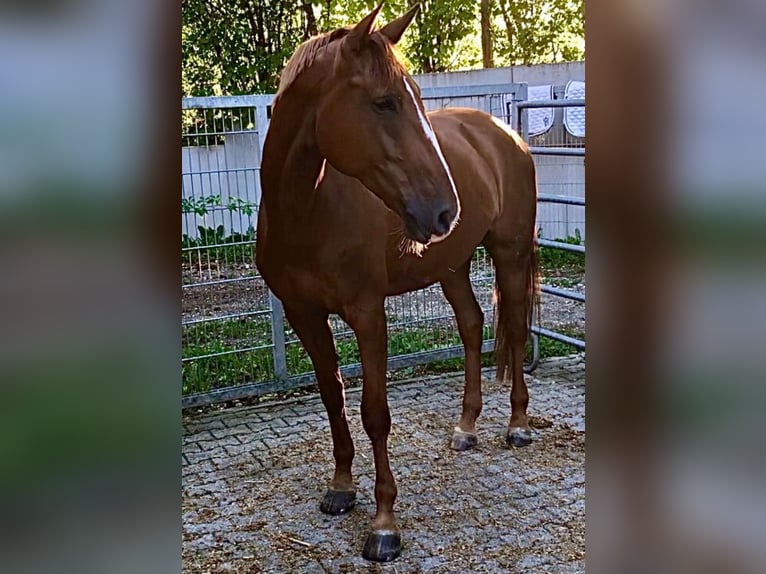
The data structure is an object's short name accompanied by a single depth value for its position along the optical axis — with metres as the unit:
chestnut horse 2.32
